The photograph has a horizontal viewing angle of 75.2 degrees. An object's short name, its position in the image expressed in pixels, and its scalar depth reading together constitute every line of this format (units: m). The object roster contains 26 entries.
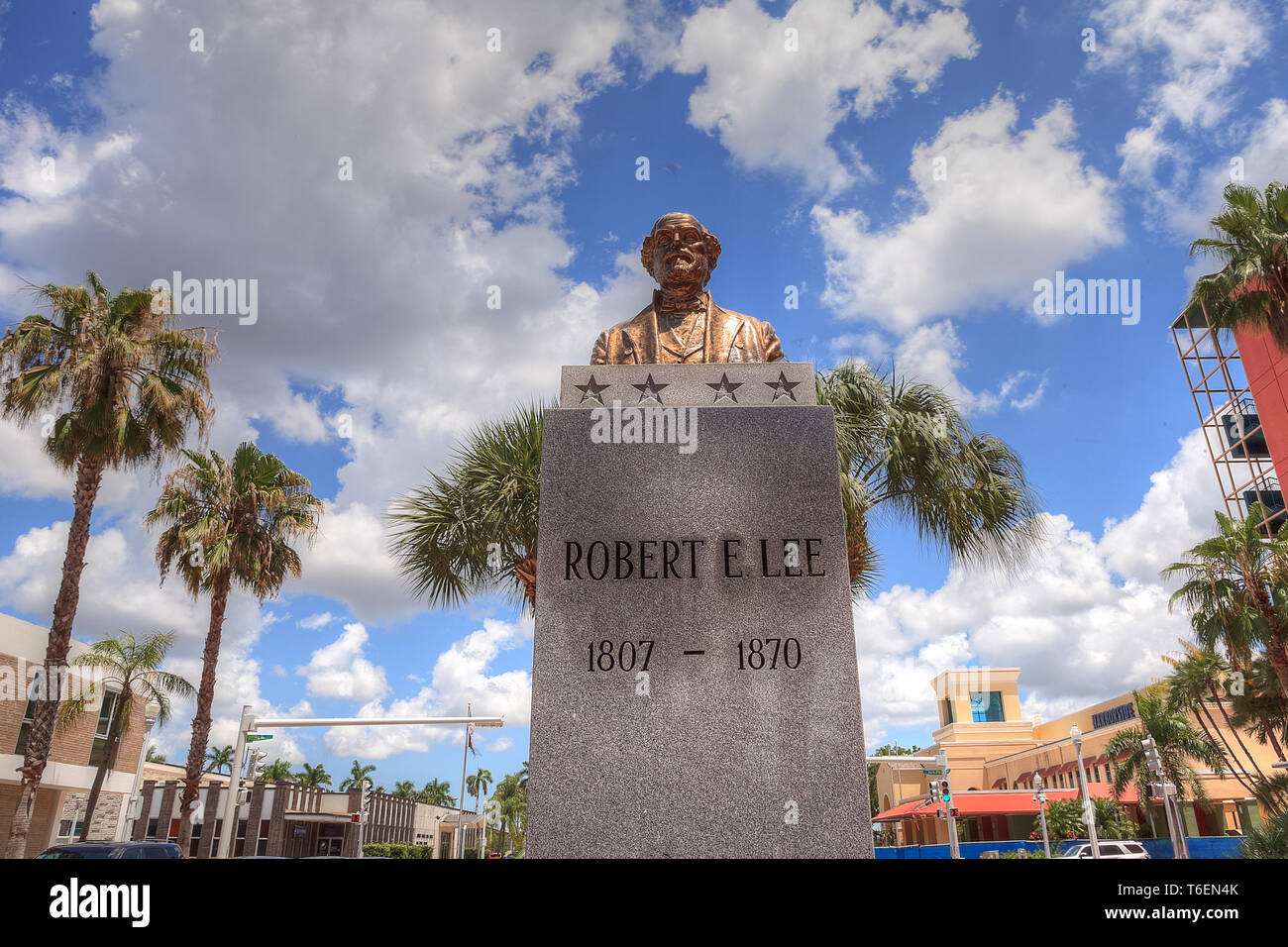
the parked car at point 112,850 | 13.85
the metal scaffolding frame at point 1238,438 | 44.81
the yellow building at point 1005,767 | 38.00
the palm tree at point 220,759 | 91.54
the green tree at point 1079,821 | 37.06
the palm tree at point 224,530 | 21.27
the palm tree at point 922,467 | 11.66
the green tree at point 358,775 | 99.34
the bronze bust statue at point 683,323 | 6.17
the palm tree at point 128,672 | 29.19
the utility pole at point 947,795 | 31.47
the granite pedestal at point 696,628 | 4.39
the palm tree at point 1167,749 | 34.28
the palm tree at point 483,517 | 13.05
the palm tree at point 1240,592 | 22.41
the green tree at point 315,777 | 95.47
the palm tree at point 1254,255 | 19.81
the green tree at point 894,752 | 74.59
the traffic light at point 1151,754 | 28.86
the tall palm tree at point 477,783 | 112.56
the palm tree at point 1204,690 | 34.78
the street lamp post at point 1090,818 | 26.98
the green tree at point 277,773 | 91.06
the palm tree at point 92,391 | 17.19
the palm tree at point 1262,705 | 29.33
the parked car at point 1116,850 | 27.64
